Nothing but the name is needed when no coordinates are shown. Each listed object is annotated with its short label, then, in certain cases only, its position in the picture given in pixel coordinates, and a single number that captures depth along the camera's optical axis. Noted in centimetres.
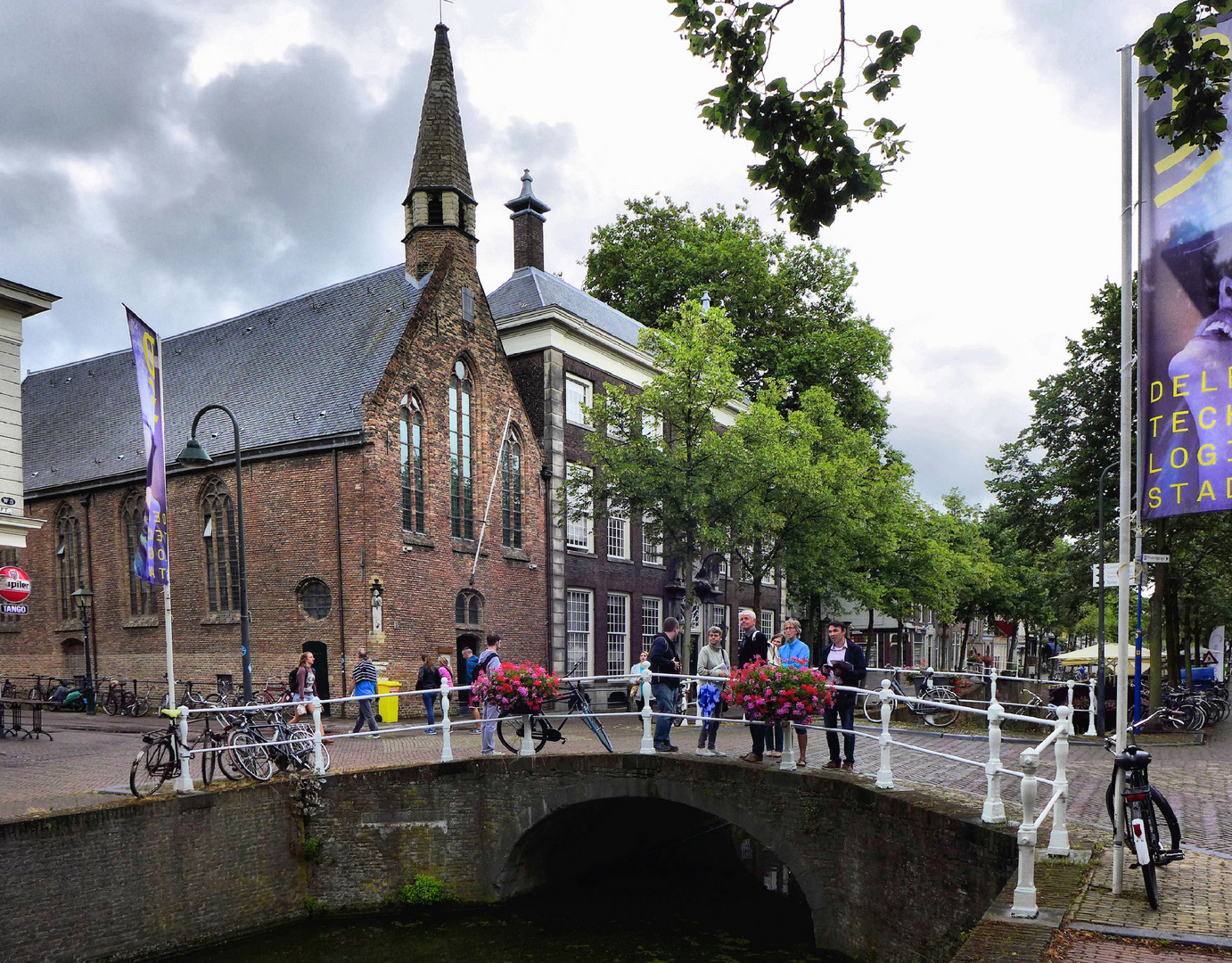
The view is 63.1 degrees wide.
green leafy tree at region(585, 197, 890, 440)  3759
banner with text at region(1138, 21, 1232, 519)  570
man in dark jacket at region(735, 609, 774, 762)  1187
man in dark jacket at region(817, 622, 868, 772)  1130
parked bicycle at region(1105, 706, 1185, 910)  617
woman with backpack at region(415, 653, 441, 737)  1938
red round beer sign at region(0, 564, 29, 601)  1803
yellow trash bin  2122
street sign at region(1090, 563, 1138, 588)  1588
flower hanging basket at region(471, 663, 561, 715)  1289
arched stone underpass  900
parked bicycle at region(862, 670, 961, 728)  1974
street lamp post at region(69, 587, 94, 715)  2677
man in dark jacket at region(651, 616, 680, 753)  1310
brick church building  2338
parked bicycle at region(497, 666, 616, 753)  1339
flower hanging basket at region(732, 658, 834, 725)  1055
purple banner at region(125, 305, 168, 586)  1517
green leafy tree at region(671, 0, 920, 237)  571
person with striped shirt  1886
